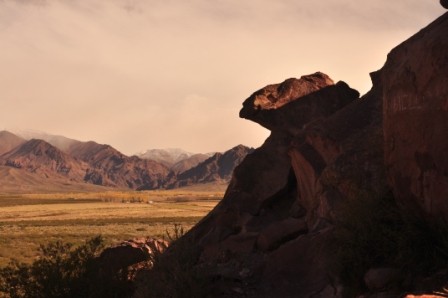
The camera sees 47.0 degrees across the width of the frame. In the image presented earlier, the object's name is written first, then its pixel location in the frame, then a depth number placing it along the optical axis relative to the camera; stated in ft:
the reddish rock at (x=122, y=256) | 59.31
